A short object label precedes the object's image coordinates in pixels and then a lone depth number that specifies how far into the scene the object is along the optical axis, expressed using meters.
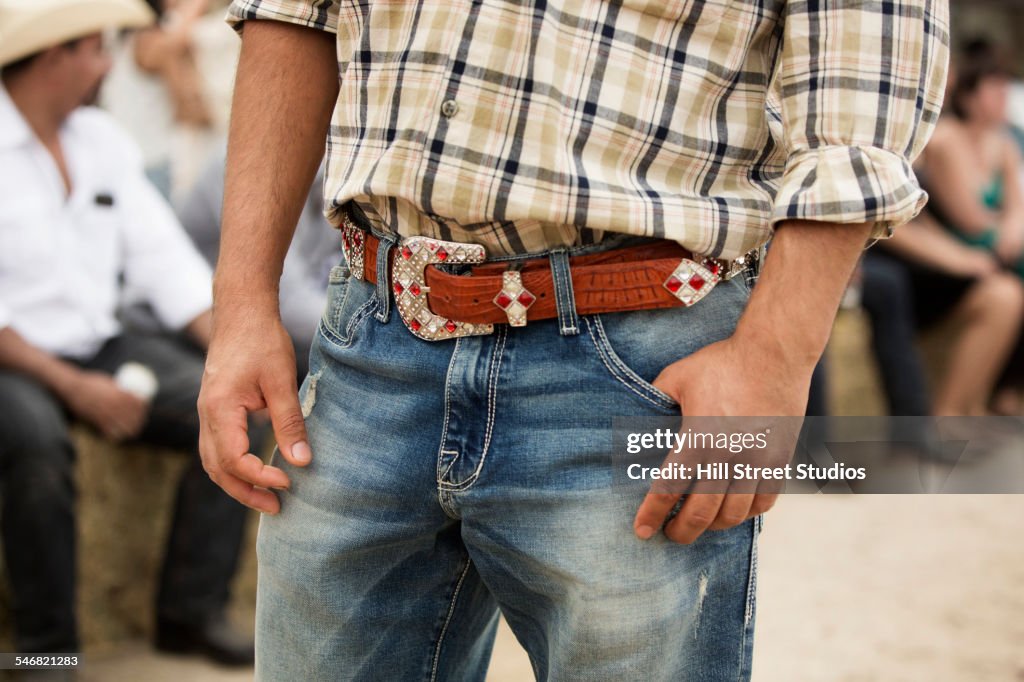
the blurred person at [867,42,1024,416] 4.61
